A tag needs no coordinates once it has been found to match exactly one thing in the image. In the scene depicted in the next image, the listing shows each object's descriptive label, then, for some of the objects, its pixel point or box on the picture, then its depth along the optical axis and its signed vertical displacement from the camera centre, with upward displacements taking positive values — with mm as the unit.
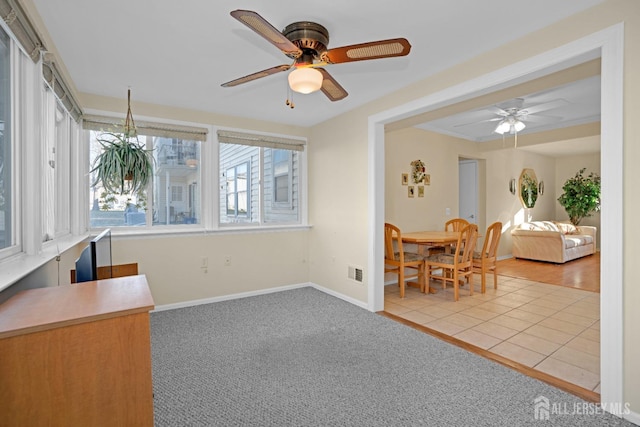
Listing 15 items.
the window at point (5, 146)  1707 +344
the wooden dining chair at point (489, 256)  4355 -660
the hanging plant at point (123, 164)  3094 +441
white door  6512 +379
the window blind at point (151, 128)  3339 +907
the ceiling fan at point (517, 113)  4129 +1328
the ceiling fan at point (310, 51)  1635 +885
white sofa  6336 -691
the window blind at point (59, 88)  2088 +912
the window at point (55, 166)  2283 +349
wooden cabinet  1078 -542
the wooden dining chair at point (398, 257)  4176 -646
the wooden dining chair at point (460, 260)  4004 -667
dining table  4176 -392
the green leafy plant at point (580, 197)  7727 +273
